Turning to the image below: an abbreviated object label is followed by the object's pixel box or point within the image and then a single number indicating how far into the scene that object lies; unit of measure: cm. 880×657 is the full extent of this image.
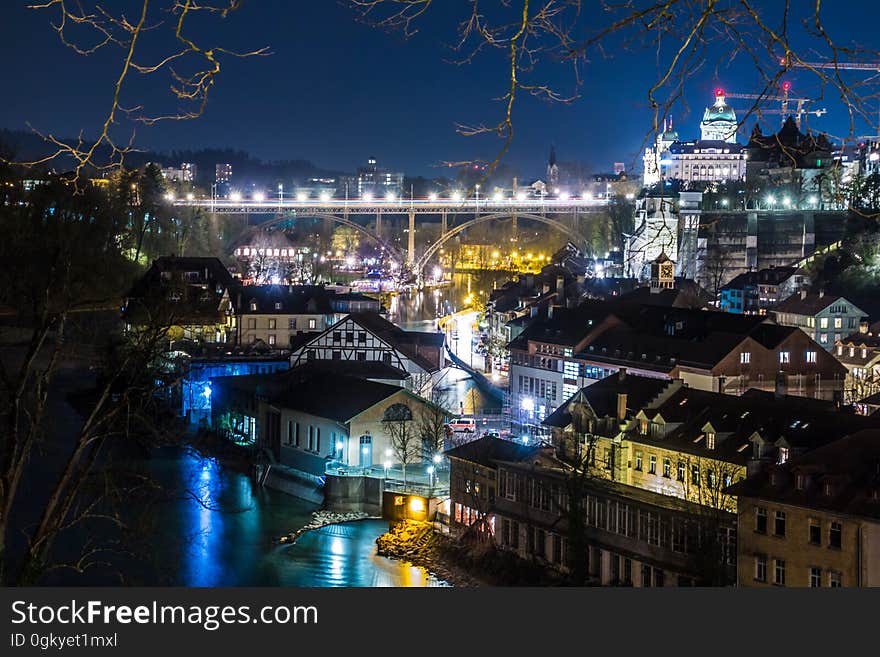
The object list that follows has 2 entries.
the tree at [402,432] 12244
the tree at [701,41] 1606
